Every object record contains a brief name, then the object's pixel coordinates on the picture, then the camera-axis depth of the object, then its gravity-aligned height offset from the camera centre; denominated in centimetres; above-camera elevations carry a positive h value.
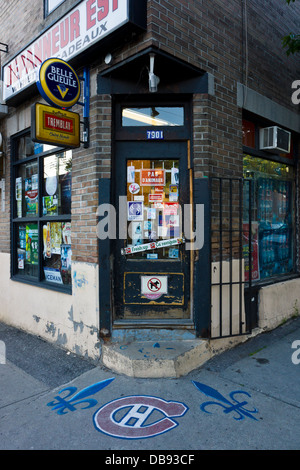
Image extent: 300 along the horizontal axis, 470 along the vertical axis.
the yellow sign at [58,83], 392 +171
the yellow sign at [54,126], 396 +121
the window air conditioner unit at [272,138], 548 +141
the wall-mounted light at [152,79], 391 +172
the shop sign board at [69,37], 397 +257
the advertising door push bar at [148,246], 448 -29
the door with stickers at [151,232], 446 -11
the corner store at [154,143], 421 +108
